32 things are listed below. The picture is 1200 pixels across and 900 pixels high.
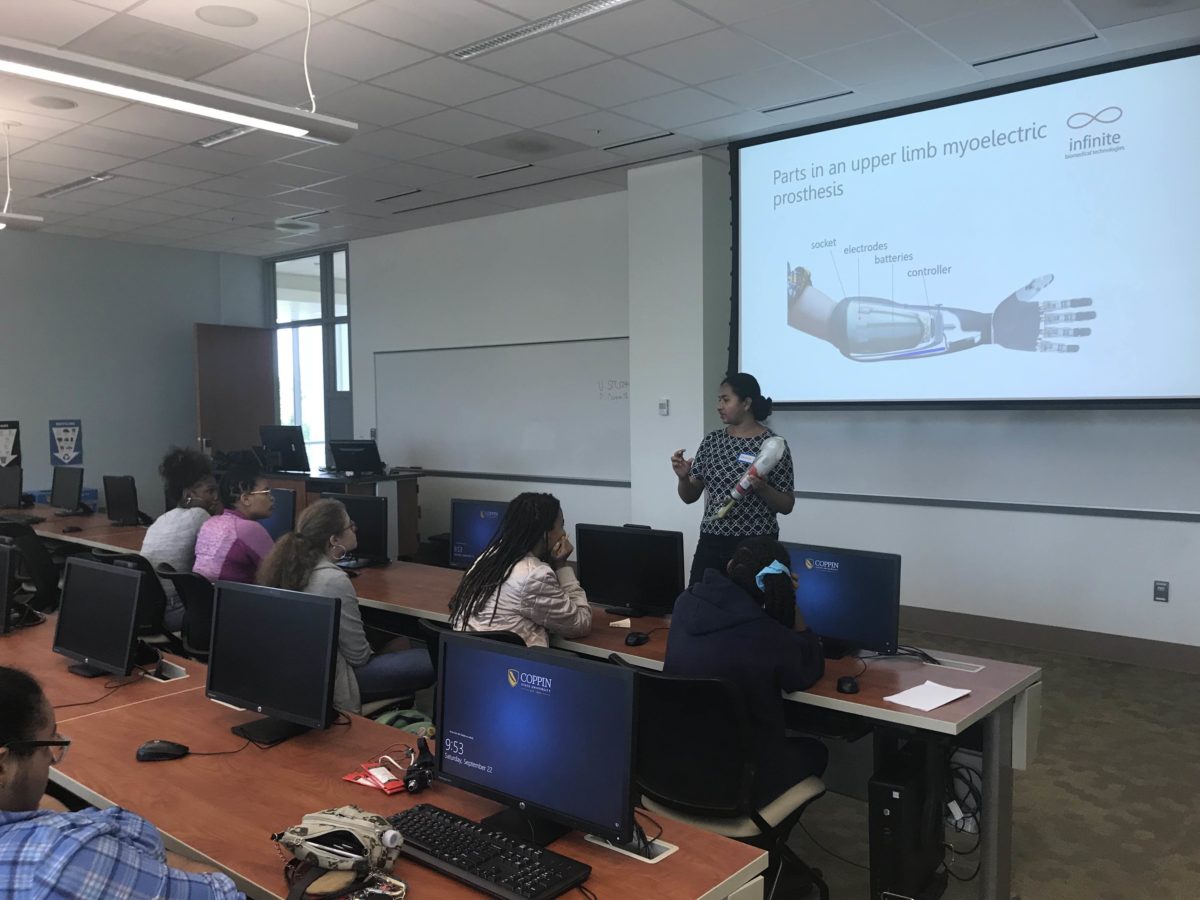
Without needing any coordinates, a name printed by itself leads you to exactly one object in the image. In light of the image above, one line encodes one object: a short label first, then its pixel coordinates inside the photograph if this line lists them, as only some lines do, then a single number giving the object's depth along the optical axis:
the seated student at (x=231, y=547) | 4.09
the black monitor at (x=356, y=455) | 7.82
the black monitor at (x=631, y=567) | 3.66
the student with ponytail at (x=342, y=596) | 3.15
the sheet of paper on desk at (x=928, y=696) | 2.54
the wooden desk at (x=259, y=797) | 1.69
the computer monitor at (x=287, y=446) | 8.36
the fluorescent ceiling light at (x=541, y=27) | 3.90
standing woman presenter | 3.92
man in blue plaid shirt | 1.34
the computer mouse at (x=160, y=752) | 2.29
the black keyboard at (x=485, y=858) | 1.62
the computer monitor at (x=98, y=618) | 2.91
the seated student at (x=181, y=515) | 4.66
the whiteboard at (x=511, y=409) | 7.53
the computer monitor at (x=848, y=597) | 2.98
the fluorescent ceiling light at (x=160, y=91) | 2.87
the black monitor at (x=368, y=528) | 4.89
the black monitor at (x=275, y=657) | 2.33
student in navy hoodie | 2.40
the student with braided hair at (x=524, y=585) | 3.12
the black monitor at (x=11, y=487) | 7.99
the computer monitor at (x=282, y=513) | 5.41
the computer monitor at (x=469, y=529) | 4.48
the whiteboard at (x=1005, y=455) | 4.91
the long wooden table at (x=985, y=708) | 2.52
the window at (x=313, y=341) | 9.89
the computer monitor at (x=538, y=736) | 1.72
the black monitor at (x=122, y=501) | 6.82
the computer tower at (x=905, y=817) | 2.65
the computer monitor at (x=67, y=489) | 7.37
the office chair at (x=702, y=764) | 2.30
